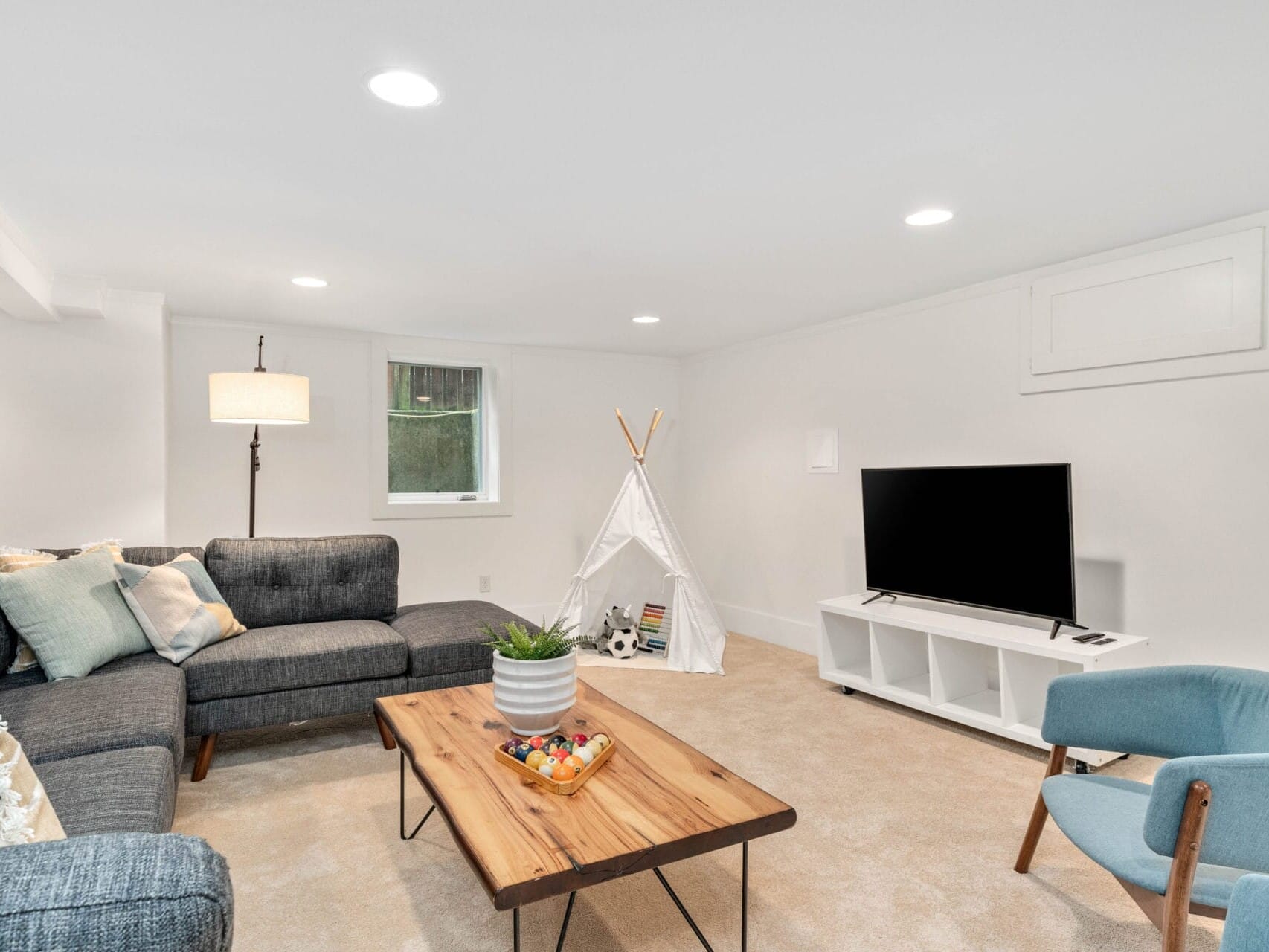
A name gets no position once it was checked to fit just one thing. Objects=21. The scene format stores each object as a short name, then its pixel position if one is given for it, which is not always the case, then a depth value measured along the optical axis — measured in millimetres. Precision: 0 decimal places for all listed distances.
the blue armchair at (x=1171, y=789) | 1473
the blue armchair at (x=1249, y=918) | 976
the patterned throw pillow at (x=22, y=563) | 2686
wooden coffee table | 1501
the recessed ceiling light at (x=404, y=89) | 1783
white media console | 3088
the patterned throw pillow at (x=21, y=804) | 1085
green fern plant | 2125
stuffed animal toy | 4801
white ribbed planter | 2100
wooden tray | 1813
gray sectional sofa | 696
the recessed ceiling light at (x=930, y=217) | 2747
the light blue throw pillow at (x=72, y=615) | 2631
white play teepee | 4539
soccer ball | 4797
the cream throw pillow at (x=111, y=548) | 3122
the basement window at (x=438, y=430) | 5082
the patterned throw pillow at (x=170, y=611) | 2939
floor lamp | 3645
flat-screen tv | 3223
